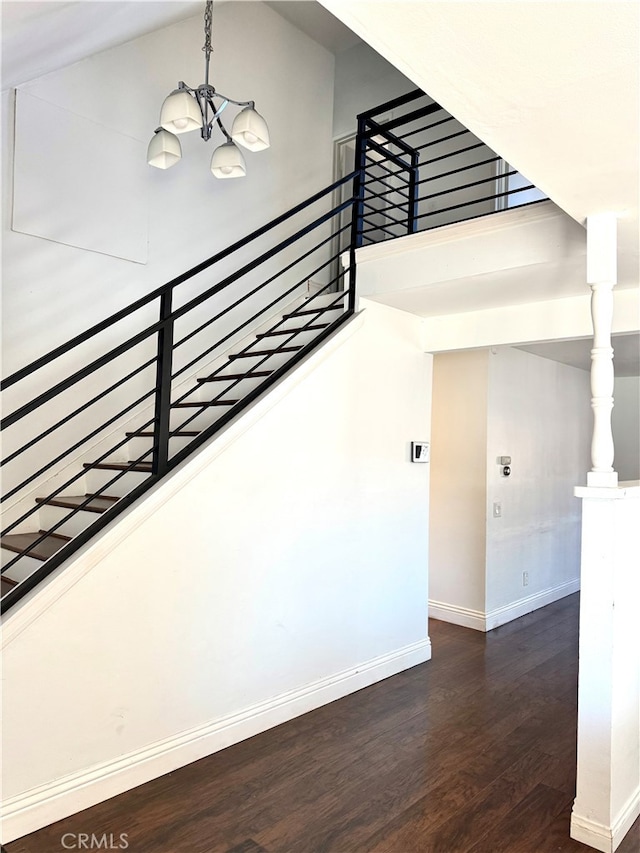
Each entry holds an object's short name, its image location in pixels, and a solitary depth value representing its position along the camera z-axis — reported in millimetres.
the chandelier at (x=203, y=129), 3283
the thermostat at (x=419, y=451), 4293
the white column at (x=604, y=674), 2385
